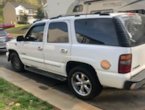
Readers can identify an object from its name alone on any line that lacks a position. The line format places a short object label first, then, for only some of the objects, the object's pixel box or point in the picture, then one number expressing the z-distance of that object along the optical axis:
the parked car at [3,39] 5.93
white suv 2.51
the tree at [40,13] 26.87
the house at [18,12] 33.58
